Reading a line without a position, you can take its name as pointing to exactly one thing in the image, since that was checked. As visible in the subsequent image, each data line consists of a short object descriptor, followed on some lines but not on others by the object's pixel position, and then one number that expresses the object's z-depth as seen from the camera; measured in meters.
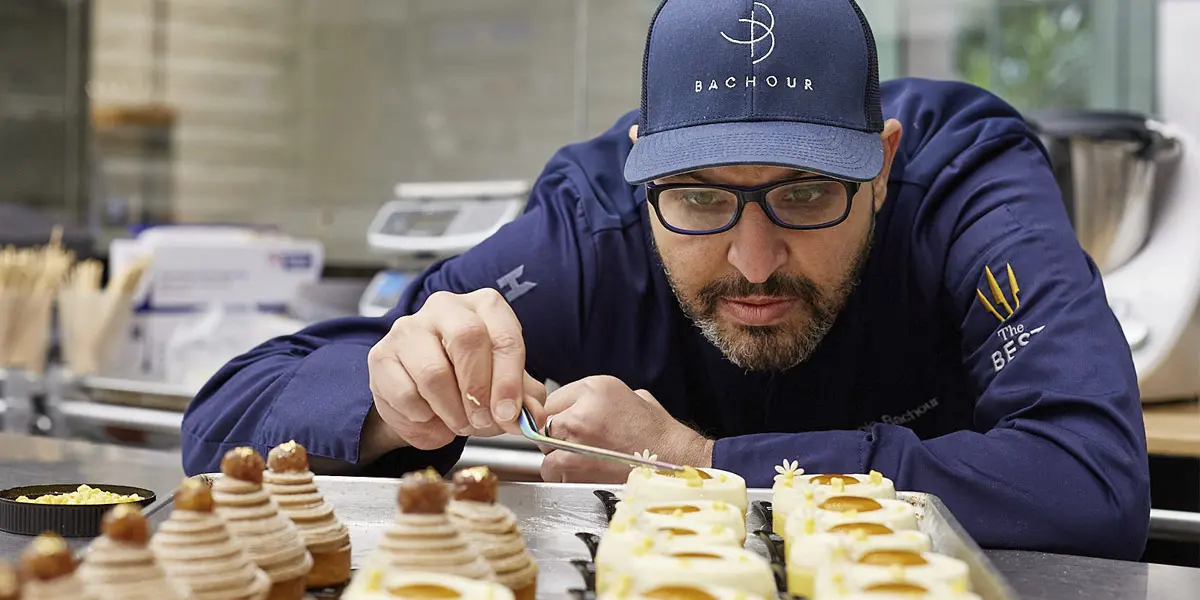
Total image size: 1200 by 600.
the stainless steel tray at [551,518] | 1.19
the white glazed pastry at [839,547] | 1.05
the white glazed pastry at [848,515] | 1.17
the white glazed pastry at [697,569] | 0.99
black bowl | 1.36
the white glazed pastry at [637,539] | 1.07
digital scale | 3.49
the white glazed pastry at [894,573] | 0.95
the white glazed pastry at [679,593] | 0.94
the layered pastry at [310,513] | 1.16
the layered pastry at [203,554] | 0.98
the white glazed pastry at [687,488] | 1.29
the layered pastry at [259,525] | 1.08
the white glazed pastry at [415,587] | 0.91
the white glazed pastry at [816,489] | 1.27
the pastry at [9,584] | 0.78
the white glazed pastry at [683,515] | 1.17
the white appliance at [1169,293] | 2.59
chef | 1.44
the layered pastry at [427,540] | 1.00
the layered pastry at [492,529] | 1.09
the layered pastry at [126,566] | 0.90
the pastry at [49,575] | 0.82
